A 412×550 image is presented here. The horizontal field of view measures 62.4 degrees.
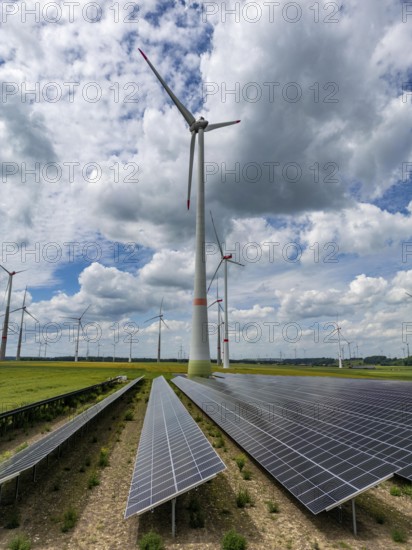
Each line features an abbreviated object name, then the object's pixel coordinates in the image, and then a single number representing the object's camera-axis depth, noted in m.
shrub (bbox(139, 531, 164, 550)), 13.44
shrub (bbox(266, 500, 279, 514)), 16.84
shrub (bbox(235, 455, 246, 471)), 22.93
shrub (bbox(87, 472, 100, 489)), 20.46
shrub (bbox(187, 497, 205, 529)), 15.31
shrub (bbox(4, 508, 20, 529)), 15.65
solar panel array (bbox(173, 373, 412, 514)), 15.23
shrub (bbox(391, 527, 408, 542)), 14.12
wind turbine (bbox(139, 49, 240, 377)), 77.56
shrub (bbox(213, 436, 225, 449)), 27.72
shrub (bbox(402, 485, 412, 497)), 19.60
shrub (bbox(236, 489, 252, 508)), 17.48
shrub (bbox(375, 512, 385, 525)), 15.88
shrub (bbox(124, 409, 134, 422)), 40.94
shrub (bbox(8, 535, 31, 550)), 13.58
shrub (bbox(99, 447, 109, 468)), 24.28
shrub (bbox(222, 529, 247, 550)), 13.37
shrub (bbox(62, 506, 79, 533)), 15.41
